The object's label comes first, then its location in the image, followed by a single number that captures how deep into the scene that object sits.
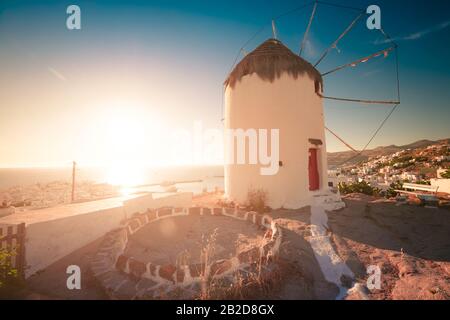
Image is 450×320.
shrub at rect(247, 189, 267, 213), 10.48
